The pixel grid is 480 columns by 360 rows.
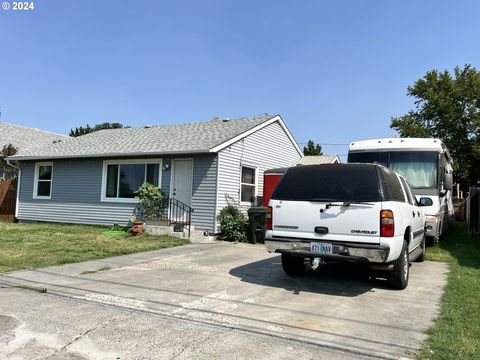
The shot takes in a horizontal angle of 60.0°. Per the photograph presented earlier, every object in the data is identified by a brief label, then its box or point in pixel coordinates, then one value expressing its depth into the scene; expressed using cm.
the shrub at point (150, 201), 1480
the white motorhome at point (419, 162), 1073
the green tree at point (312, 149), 4912
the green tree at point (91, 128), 5225
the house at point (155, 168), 1457
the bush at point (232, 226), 1400
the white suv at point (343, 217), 599
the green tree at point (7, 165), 2402
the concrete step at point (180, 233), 1369
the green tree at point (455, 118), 3016
